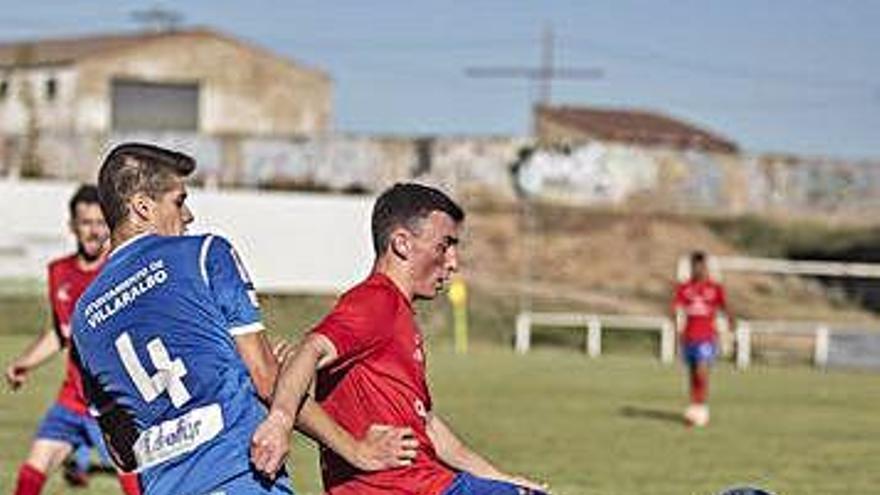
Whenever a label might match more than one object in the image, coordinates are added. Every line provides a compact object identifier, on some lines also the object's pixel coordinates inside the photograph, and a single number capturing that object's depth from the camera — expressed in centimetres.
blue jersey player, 615
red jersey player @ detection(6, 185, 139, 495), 1302
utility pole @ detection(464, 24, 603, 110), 9812
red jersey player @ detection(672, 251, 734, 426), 2312
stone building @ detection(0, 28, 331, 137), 8388
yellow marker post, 4191
